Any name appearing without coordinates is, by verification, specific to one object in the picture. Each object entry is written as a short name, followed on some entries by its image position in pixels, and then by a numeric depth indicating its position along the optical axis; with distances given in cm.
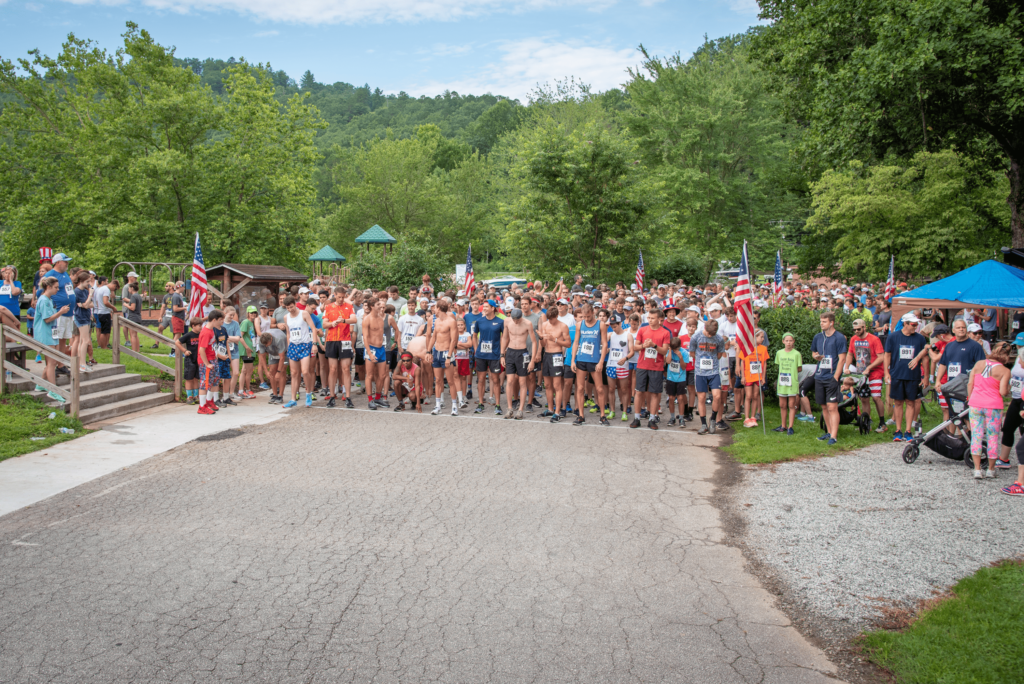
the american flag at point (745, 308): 1128
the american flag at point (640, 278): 2342
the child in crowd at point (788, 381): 1132
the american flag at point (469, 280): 1945
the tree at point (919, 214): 2616
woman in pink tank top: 867
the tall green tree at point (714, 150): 3772
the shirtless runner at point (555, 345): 1230
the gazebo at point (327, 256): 3704
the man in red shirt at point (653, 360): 1173
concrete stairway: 1126
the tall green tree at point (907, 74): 1678
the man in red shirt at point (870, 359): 1129
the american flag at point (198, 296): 1382
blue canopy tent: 1553
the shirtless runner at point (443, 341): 1267
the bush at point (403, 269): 2319
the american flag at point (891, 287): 2287
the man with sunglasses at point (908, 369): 1076
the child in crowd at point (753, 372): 1171
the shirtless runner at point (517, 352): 1235
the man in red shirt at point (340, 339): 1312
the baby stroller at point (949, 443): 920
